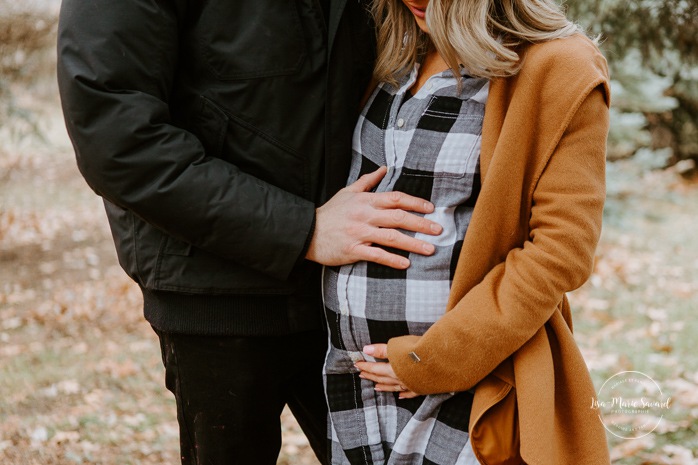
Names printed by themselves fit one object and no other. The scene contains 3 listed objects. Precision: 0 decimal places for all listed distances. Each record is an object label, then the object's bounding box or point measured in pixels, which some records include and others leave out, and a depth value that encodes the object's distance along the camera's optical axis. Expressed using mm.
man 1760
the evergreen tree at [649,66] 3549
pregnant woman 1676
